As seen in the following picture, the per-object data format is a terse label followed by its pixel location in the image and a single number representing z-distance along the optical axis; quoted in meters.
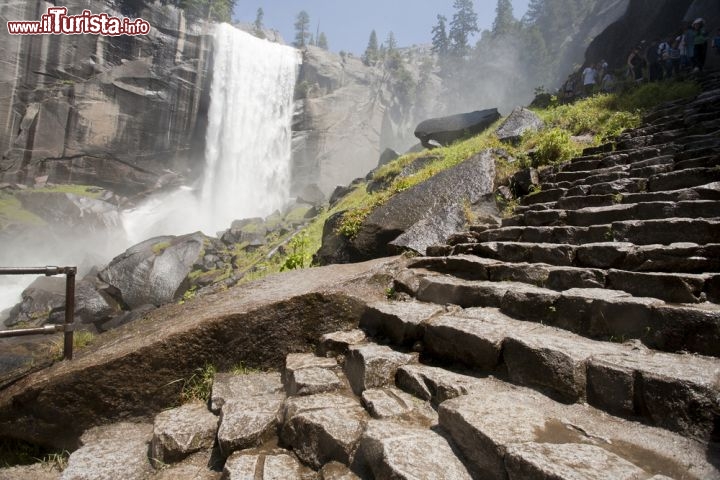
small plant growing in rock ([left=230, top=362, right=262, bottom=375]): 3.70
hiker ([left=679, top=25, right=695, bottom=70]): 11.70
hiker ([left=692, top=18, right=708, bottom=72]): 11.18
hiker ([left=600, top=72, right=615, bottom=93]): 14.32
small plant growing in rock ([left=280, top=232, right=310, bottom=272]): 7.09
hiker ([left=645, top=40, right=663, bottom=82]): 12.92
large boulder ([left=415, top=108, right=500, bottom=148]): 15.73
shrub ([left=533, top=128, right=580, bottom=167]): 8.06
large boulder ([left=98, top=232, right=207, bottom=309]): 14.31
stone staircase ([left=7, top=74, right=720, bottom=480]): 2.00
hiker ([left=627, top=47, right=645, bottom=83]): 14.88
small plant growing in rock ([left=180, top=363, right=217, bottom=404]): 3.47
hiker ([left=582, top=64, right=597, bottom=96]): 15.67
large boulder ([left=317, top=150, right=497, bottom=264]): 6.22
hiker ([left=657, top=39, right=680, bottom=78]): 12.34
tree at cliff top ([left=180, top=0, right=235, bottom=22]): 34.31
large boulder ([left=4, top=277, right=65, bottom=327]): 13.71
